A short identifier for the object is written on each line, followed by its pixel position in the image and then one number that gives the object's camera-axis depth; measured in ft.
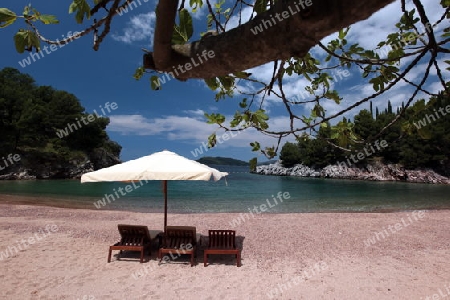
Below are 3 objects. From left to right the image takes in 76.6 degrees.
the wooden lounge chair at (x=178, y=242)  23.94
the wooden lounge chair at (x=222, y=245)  24.03
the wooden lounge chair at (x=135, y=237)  25.03
